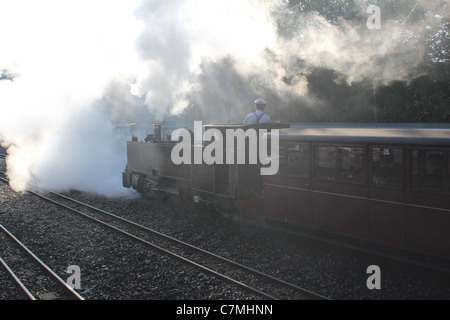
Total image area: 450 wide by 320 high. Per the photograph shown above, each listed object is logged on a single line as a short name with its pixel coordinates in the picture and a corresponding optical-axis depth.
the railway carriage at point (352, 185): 5.93
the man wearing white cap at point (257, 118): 9.51
